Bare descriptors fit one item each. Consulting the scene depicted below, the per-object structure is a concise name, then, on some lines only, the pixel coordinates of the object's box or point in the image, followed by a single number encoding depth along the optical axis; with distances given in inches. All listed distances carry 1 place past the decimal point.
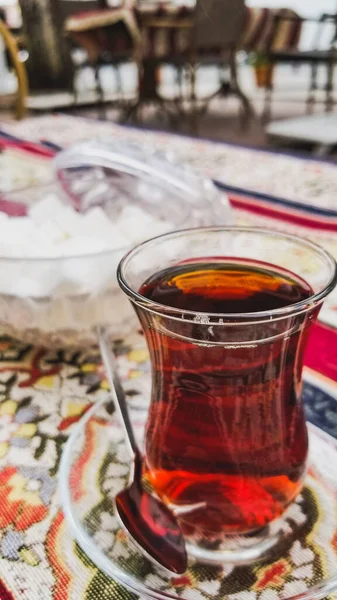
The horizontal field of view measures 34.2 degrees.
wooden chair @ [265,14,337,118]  117.2
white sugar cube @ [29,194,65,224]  16.0
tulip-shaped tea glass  8.5
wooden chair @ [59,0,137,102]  126.3
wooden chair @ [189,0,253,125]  110.6
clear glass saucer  8.2
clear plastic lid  17.3
